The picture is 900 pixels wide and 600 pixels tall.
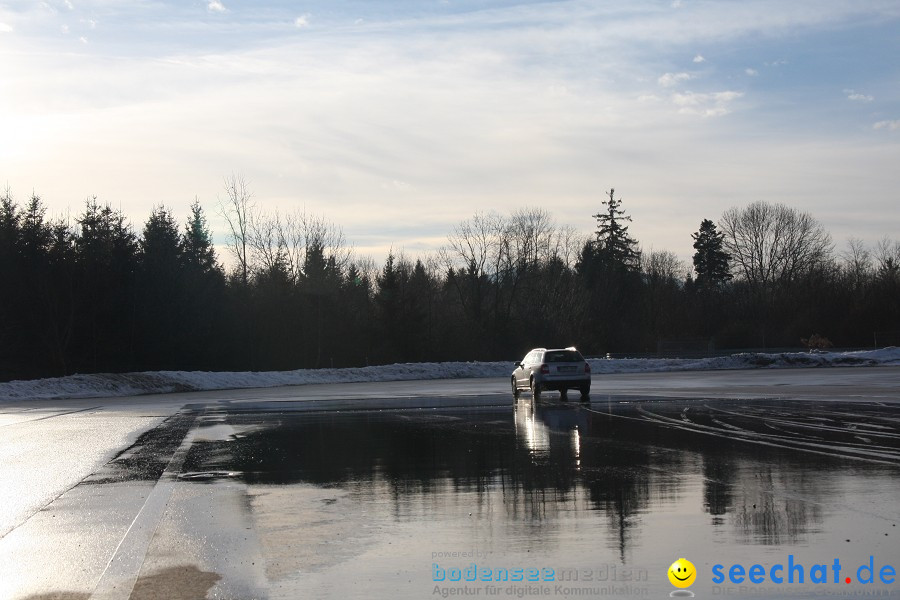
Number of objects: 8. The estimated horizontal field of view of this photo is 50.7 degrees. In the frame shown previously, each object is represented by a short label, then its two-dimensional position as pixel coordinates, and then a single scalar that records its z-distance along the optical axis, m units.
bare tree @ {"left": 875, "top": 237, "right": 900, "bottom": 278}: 96.61
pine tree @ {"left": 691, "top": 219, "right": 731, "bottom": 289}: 124.84
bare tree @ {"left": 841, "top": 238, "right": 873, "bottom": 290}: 100.75
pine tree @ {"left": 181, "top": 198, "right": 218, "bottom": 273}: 70.56
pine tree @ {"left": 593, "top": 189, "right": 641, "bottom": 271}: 118.75
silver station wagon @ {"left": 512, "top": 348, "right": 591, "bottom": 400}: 31.66
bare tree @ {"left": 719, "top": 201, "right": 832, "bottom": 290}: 104.50
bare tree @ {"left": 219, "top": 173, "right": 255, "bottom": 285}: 85.78
